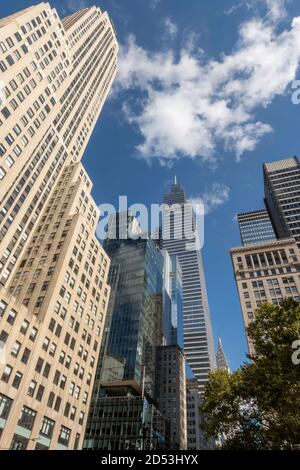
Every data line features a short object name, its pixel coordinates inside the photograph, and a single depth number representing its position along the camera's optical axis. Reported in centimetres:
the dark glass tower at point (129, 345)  7800
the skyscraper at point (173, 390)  10400
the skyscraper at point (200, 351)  17762
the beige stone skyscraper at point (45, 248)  4100
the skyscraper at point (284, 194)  11169
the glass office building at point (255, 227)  14138
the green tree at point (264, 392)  2223
